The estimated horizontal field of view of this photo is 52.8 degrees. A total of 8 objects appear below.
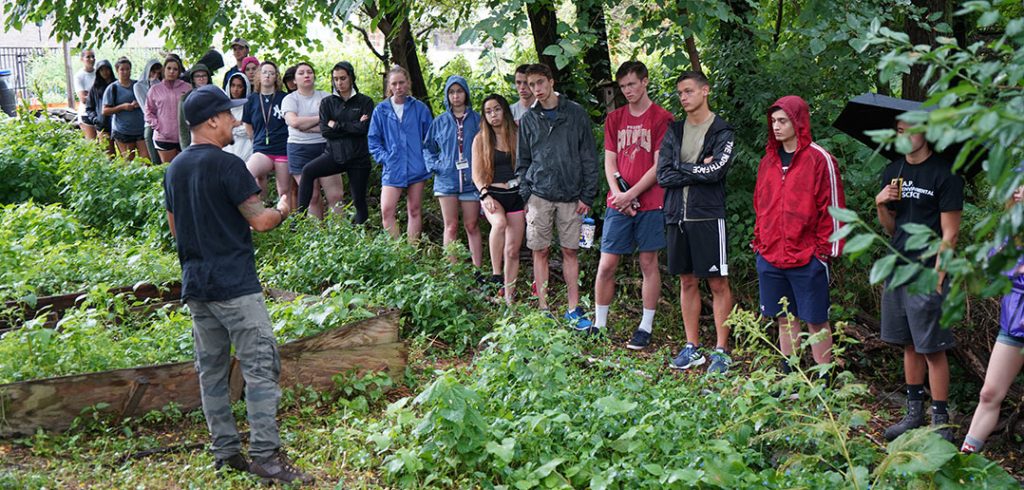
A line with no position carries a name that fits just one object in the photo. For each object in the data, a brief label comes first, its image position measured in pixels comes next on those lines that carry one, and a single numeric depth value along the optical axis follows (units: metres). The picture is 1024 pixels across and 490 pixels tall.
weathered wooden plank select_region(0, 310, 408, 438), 5.65
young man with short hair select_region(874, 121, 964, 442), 5.75
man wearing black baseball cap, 5.05
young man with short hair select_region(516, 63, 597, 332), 8.06
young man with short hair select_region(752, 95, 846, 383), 6.43
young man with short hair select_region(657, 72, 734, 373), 7.19
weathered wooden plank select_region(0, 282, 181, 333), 7.08
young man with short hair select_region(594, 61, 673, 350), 7.74
